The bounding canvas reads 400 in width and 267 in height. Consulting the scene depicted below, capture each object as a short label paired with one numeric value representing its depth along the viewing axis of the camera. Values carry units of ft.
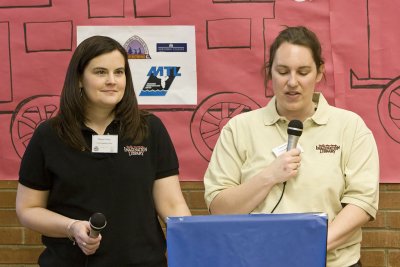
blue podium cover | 10.67
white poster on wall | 21.12
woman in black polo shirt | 14.86
